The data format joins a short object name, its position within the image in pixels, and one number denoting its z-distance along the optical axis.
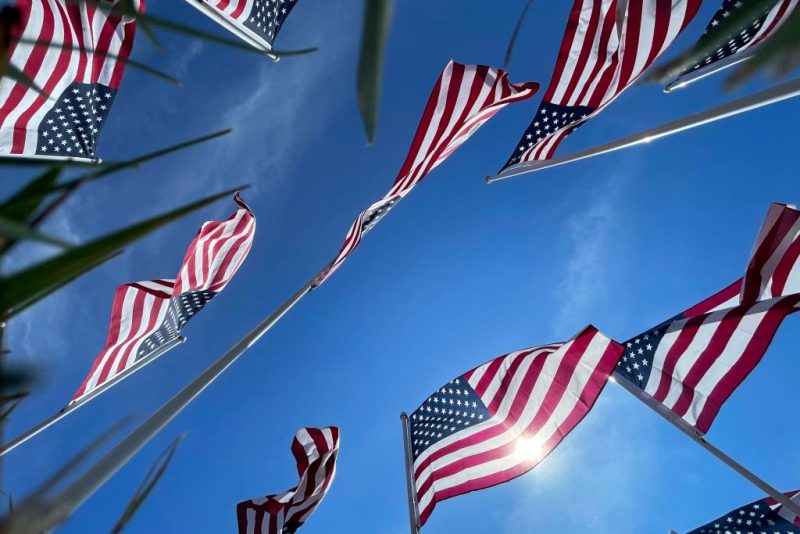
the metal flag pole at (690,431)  7.65
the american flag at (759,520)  7.84
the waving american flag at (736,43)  6.71
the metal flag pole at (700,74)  7.59
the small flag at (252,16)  8.67
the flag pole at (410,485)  8.83
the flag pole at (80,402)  7.41
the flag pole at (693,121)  4.78
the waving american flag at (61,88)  7.68
